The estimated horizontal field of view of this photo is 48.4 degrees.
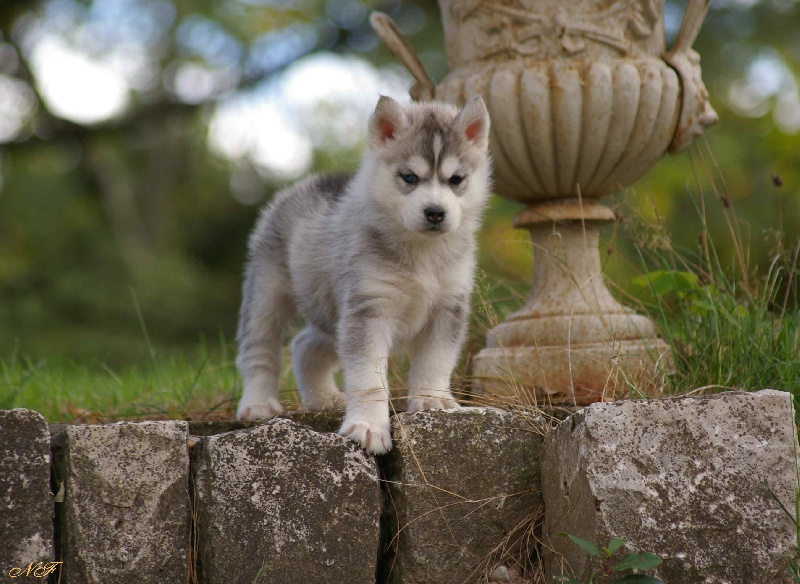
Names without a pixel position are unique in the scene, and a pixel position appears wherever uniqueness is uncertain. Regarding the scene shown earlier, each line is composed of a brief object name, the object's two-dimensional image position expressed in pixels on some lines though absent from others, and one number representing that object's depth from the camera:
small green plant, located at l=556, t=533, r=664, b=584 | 2.50
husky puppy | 3.24
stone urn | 3.95
